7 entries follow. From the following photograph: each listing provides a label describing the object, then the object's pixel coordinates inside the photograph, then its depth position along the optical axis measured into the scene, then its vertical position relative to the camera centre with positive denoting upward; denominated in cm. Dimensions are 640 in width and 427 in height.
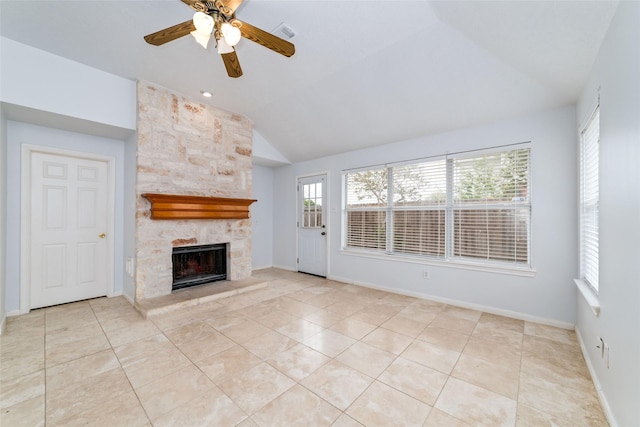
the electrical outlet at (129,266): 357 -75
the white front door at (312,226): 522 -25
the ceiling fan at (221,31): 175 +137
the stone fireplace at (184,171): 341 +63
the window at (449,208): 317 +9
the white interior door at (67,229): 332 -22
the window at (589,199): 214 +14
